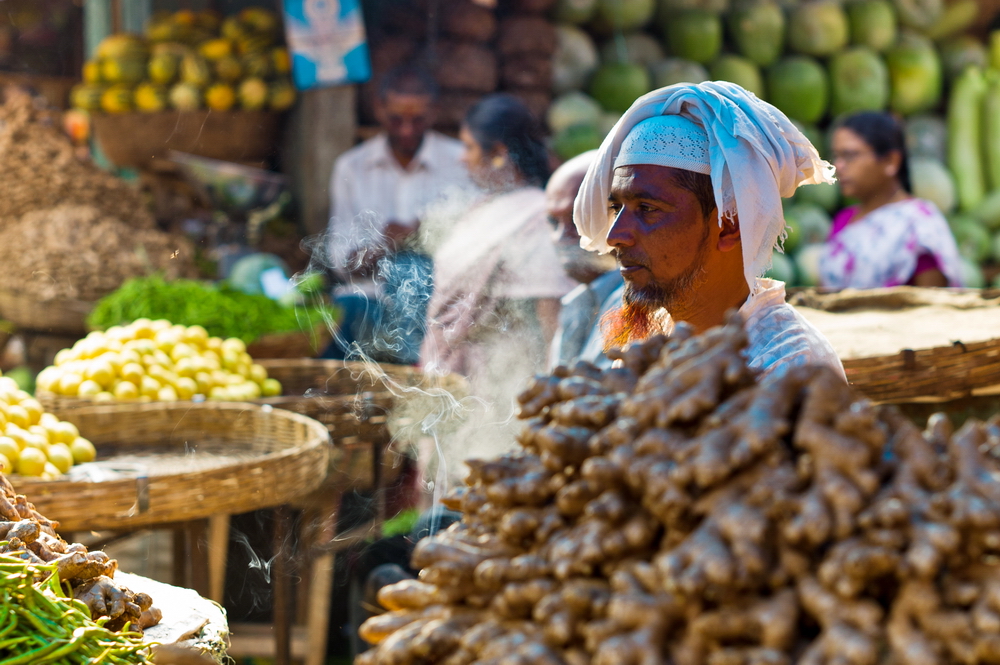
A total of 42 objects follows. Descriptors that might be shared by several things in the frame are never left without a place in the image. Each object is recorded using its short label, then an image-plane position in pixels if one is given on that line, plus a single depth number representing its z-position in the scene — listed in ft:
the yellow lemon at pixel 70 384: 11.66
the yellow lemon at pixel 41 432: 8.92
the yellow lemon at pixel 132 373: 11.83
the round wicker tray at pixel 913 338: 8.25
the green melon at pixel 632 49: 18.75
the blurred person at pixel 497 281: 12.05
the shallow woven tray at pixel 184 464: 8.21
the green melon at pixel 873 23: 18.67
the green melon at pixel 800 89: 17.76
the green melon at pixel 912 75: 18.44
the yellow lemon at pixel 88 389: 11.51
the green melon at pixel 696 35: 18.30
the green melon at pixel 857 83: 18.04
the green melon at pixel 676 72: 17.94
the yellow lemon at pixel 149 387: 11.74
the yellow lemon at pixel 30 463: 8.25
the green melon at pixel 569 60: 18.17
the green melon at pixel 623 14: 18.45
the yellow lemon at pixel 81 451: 9.46
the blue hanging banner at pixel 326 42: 17.47
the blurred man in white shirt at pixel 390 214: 14.58
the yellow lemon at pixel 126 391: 11.58
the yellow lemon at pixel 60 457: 8.89
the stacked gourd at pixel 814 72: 17.92
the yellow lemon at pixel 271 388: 12.76
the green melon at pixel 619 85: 17.95
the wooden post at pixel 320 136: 17.87
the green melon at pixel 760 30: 18.37
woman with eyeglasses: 12.87
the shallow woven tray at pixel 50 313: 15.25
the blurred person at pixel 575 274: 10.23
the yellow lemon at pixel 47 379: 11.81
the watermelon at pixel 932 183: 18.03
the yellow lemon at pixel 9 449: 8.13
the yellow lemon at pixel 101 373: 11.74
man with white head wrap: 6.51
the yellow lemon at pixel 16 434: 8.44
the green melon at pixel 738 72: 18.08
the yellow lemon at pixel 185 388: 11.96
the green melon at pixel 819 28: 18.40
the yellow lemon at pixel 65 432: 9.32
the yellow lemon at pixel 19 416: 8.63
